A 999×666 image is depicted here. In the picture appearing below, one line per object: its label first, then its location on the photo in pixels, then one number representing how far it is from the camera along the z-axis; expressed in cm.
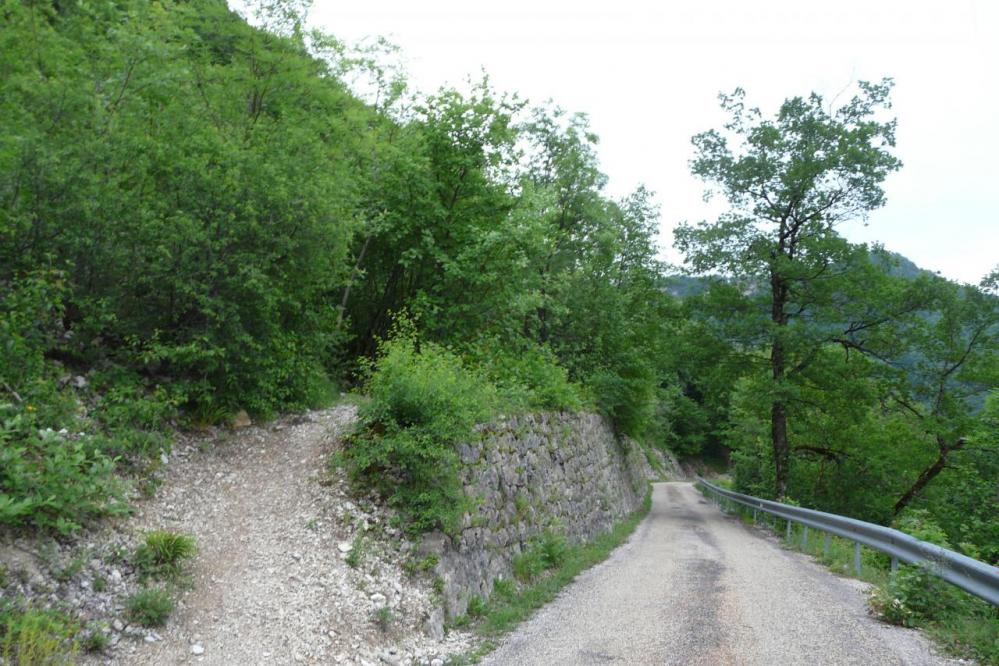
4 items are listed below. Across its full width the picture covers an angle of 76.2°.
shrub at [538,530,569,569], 1038
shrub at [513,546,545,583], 912
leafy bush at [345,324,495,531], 747
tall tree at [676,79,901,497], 1850
